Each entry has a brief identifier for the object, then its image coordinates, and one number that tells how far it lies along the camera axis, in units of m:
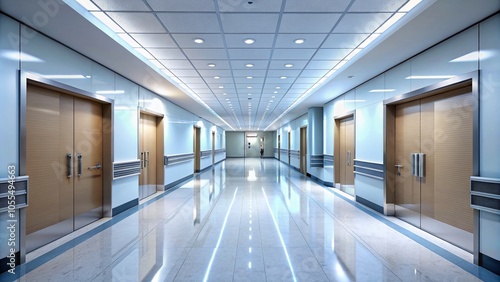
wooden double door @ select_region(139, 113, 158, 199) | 7.82
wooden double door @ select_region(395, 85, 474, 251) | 3.89
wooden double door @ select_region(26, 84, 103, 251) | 3.90
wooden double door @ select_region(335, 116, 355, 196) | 8.30
